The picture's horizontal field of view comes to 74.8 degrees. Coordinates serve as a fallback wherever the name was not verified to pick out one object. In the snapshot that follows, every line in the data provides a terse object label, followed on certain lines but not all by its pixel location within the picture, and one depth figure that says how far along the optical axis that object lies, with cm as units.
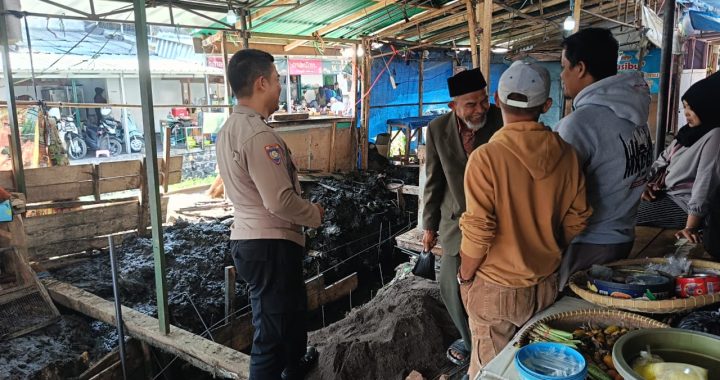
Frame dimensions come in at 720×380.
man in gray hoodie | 211
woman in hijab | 290
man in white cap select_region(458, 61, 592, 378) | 183
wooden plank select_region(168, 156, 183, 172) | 856
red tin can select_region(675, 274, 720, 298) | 179
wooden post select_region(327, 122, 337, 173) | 1226
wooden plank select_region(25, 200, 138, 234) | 608
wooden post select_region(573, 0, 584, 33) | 585
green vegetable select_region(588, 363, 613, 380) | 141
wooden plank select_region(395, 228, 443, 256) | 529
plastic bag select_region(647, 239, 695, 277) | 201
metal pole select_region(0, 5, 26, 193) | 541
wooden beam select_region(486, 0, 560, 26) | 848
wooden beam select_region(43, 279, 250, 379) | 383
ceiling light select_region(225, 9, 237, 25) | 822
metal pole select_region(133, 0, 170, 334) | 351
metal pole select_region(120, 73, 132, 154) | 1680
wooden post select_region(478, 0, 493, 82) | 512
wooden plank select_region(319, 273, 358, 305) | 718
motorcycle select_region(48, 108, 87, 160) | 1500
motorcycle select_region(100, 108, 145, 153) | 1716
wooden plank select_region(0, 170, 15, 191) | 559
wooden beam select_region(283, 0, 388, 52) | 1014
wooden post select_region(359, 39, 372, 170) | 1241
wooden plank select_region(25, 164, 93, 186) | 625
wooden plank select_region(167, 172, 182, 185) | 859
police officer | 262
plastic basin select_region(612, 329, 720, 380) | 134
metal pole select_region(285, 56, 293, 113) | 1546
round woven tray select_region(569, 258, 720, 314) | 171
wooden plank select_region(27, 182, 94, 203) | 630
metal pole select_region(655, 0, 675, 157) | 535
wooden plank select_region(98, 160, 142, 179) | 702
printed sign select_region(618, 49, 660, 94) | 1394
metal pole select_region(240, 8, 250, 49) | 854
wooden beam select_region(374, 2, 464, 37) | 1041
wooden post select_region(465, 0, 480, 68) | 596
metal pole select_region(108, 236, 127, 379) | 422
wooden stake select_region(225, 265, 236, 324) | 554
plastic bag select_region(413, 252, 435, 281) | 341
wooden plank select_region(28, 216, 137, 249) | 614
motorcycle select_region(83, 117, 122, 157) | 1669
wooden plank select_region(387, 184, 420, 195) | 945
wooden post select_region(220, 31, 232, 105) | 909
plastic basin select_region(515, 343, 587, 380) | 132
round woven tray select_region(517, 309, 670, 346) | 174
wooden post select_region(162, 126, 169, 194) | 842
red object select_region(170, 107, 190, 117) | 1774
